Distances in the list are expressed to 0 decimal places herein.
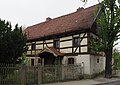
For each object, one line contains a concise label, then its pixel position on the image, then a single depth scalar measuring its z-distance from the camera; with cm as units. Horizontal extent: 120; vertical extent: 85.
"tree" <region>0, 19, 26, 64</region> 657
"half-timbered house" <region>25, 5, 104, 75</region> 1025
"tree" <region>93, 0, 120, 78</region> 996
